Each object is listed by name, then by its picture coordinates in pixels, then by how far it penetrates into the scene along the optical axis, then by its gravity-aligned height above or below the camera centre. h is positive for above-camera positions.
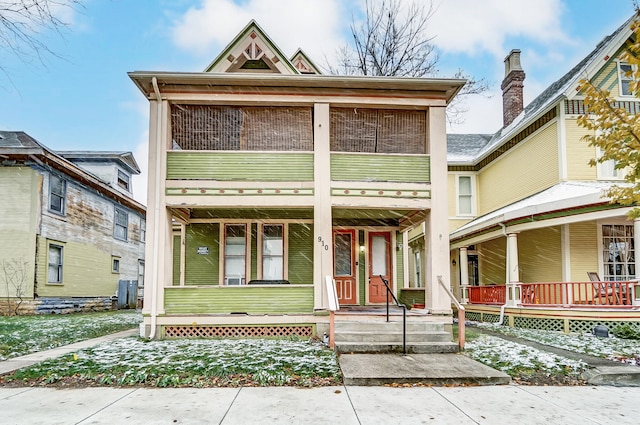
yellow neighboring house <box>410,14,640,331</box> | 11.92 +1.01
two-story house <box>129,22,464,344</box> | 10.36 +2.22
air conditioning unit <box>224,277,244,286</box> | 12.61 -0.49
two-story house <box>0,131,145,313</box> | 16.14 +1.23
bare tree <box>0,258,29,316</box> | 15.95 -0.64
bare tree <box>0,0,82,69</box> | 5.84 +2.80
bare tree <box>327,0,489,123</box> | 22.06 +9.69
